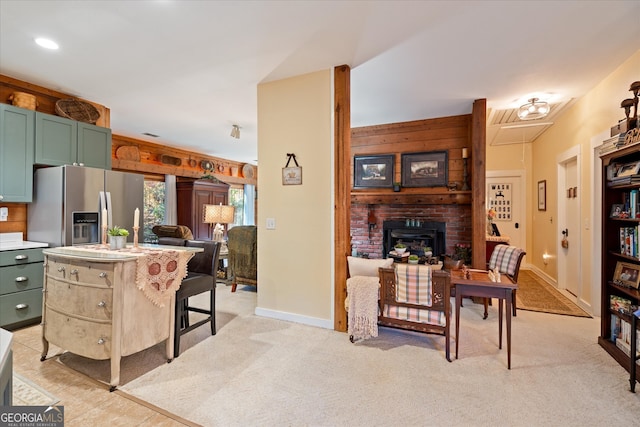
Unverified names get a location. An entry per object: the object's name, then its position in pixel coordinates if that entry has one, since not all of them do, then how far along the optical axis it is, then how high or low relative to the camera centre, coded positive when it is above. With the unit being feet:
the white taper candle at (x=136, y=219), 7.75 -0.08
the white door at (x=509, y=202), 20.80 +1.09
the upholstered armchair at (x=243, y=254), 14.16 -1.85
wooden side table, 7.67 -1.95
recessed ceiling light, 8.52 +5.06
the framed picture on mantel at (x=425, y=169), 15.92 +2.62
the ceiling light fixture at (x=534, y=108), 12.66 +4.70
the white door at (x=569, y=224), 13.47 -0.34
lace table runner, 6.97 -1.31
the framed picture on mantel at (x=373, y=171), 17.08 +2.70
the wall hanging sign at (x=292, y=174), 10.77 +1.57
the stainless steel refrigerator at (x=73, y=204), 10.61 +0.43
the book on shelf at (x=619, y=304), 8.11 -2.43
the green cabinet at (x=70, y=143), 10.95 +2.91
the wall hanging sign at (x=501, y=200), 21.22 +1.24
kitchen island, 6.57 -1.97
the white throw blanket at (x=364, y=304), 8.52 -2.52
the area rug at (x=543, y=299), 12.19 -3.80
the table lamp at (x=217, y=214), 18.61 +0.14
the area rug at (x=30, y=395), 6.05 -3.81
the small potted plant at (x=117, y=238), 7.89 -0.59
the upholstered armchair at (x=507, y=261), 10.68 -1.69
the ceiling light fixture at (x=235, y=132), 16.37 +4.69
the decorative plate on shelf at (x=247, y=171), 28.75 +4.48
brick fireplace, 15.89 -0.44
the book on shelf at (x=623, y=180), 7.54 +1.00
